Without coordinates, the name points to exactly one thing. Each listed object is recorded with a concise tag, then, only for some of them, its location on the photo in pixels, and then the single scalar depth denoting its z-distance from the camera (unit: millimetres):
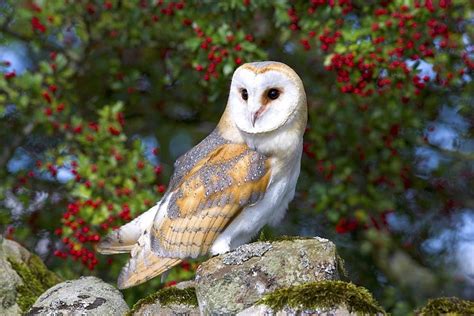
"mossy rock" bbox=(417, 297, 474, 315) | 4773
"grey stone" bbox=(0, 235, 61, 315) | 6484
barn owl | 5727
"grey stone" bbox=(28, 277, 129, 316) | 5781
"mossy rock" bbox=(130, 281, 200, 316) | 5598
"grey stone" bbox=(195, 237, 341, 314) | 5059
